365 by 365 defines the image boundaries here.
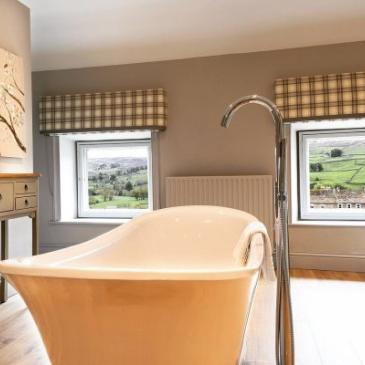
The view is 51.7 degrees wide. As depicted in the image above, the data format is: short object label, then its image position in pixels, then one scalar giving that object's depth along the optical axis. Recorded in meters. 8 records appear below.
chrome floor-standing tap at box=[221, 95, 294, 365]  1.11
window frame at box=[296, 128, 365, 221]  3.58
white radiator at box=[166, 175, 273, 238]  3.33
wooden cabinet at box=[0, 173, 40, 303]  2.27
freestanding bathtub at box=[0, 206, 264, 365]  0.95
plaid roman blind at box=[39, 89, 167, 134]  3.55
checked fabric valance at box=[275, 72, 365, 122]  3.13
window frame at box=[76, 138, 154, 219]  4.05
